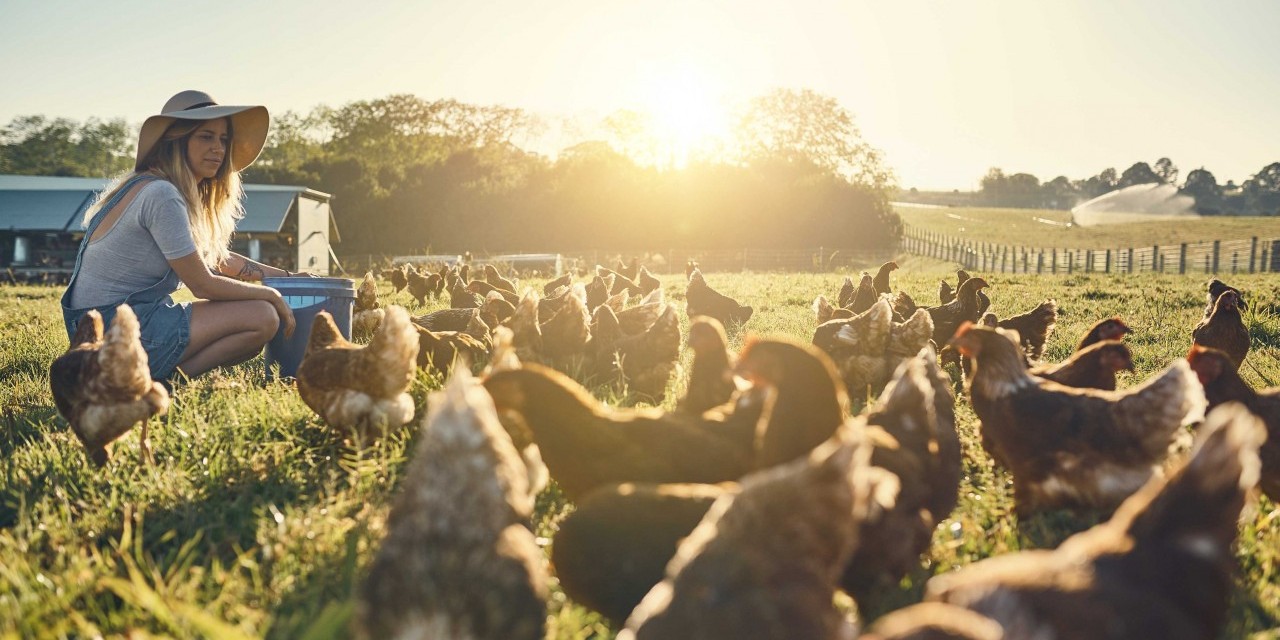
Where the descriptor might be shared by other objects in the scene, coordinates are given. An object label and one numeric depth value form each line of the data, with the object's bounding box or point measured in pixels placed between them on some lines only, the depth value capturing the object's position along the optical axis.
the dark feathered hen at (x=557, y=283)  11.71
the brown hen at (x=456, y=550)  2.01
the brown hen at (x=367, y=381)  4.39
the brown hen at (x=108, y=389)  4.02
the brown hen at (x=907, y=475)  2.74
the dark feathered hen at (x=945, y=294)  10.36
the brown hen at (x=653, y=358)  6.02
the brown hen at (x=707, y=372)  3.91
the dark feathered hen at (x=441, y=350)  5.96
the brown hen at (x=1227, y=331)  6.57
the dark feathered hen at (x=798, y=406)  2.85
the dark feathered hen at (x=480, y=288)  11.58
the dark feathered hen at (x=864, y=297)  9.74
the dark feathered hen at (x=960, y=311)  7.86
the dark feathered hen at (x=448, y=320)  7.84
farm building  33.28
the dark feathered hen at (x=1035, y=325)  7.02
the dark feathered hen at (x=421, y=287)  15.50
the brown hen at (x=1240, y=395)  3.83
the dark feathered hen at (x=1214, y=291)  7.79
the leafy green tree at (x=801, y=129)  48.62
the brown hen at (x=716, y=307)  10.92
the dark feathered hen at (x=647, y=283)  14.12
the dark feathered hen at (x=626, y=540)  2.67
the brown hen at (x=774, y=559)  2.01
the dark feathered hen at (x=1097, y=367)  4.59
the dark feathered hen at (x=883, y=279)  11.08
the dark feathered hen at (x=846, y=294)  10.66
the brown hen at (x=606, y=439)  3.16
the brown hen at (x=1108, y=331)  5.52
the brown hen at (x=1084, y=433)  3.62
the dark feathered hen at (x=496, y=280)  12.99
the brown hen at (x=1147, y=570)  1.95
